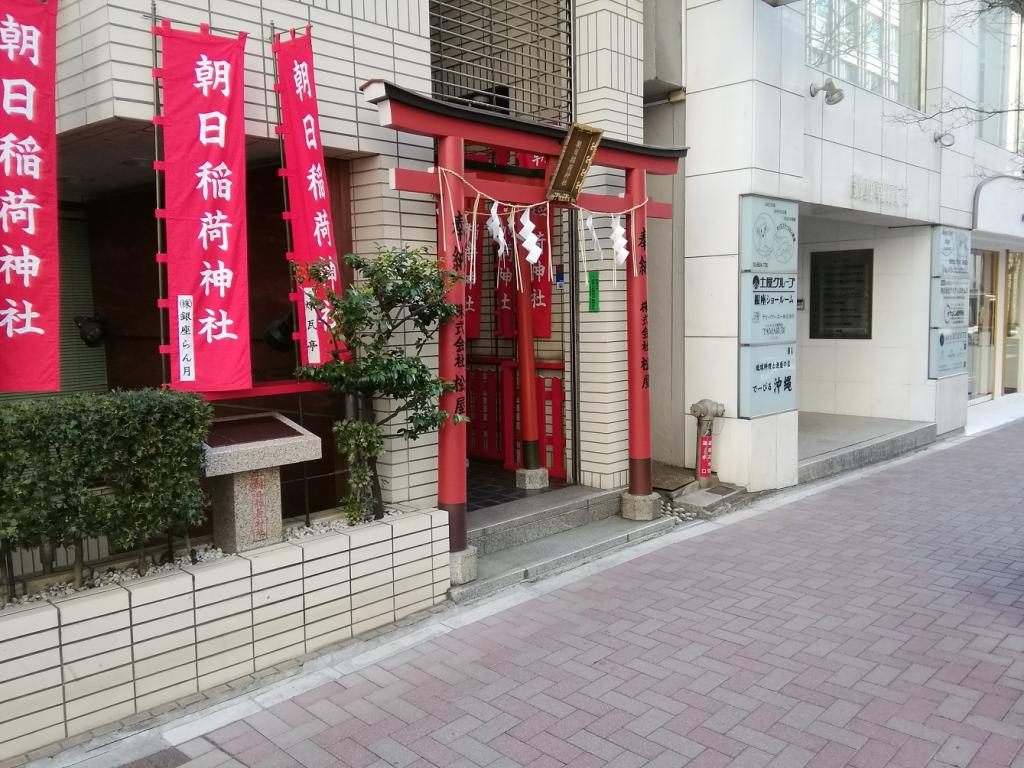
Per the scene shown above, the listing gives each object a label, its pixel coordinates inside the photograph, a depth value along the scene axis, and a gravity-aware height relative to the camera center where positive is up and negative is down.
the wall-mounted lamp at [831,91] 9.80 +2.81
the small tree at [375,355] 5.57 -0.18
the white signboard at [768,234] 9.08 +1.03
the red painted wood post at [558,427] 9.00 -1.13
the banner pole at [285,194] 5.73 +0.98
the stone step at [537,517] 7.20 -1.81
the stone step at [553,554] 6.49 -2.02
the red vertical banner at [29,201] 4.57 +0.77
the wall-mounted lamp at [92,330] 8.78 +0.04
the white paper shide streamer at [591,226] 7.44 +0.93
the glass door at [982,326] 16.30 -0.12
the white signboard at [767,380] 9.18 -0.67
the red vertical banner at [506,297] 9.14 +0.36
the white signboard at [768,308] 9.12 +0.17
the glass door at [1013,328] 18.05 -0.19
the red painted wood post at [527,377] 8.62 -0.54
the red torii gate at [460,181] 5.91 +1.20
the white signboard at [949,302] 12.86 +0.30
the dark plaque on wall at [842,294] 13.64 +0.48
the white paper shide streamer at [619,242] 7.66 +0.79
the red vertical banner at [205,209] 5.06 +0.79
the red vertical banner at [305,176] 5.53 +1.07
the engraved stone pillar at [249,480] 5.11 -0.98
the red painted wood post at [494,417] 10.10 -1.12
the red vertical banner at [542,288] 8.67 +0.42
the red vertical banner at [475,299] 9.41 +0.34
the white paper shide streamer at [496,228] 6.78 +0.85
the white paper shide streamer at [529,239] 6.95 +0.76
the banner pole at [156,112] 5.09 +1.42
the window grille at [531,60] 8.62 +3.03
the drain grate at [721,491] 9.12 -1.90
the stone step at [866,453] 10.38 -1.85
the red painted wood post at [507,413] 9.62 -1.02
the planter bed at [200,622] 4.14 -1.74
